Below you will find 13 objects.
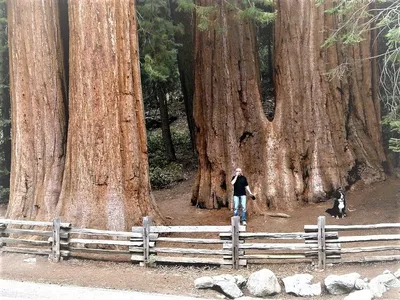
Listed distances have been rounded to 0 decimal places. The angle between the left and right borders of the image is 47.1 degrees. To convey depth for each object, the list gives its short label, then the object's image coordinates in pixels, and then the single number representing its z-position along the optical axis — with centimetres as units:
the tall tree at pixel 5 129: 1797
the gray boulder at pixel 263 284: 816
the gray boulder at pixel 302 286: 812
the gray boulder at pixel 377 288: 773
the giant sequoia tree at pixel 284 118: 1405
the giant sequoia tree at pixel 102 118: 1055
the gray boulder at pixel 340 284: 800
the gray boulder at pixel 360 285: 795
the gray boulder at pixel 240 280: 845
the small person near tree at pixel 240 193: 1211
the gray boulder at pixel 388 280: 805
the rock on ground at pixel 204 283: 837
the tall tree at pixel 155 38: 1457
